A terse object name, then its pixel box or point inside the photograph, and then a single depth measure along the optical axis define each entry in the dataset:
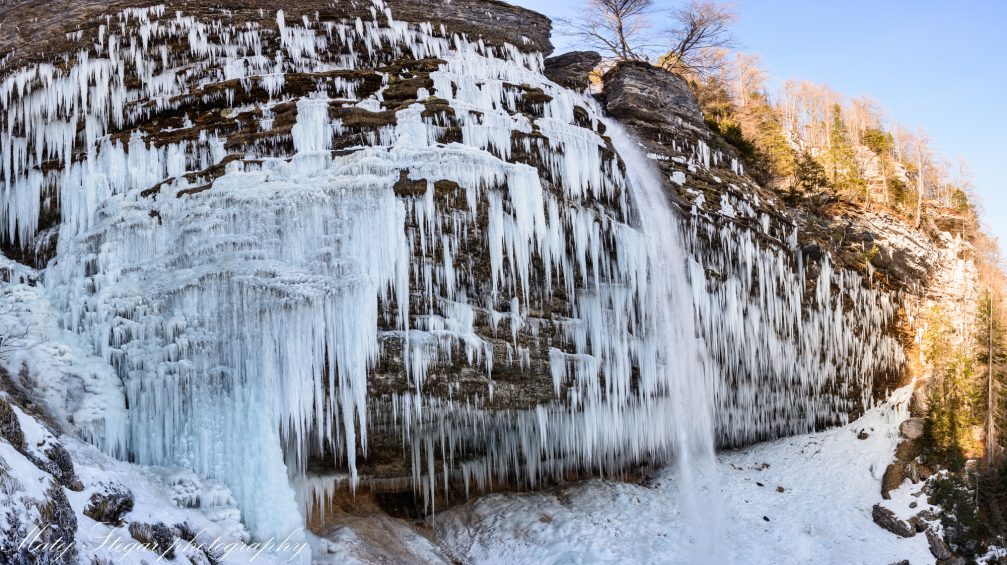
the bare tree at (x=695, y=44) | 25.36
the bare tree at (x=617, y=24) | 24.52
